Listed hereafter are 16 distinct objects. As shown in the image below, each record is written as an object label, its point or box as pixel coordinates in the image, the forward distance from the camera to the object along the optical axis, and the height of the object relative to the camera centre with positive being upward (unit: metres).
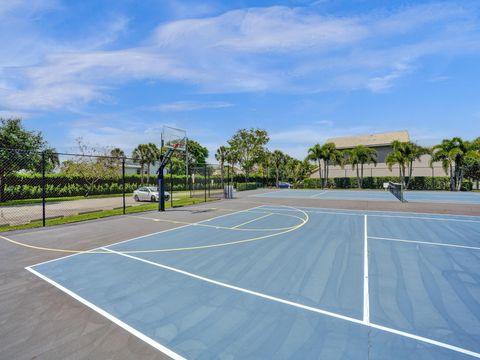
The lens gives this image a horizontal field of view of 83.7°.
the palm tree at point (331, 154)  43.18 +3.41
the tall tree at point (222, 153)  55.16 +5.08
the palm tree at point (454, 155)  33.47 +2.24
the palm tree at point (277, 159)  53.28 +3.48
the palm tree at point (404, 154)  36.47 +2.71
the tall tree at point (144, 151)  42.31 +4.34
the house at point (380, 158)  40.94 +2.61
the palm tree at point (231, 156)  54.41 +4.25
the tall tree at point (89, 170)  31.64 +1.18
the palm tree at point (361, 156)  41.10 +2.82
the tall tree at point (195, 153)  68.72 +6.46
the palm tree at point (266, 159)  54.87 +3.55
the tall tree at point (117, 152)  41.58 +4.43
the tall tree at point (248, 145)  54.41 +6.42
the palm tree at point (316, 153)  43.83 +3.66
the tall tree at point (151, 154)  42.31 +3.86
